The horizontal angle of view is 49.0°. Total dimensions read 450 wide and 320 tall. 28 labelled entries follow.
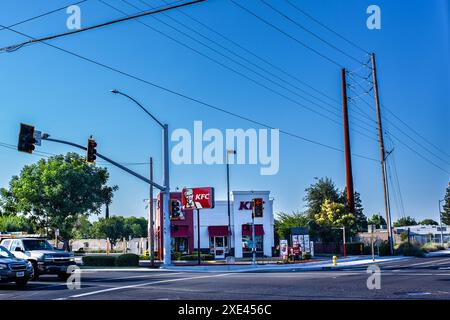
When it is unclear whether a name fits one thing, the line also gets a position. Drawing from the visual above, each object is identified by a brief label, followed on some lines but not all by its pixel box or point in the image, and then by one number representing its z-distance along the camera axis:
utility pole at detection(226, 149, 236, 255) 44.19
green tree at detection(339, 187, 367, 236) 60.81
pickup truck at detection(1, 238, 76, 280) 22.23
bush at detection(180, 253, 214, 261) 46.93
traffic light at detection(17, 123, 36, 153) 23.15
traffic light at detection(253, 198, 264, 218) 33.91
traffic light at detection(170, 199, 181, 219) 34.94
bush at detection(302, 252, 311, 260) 41.50
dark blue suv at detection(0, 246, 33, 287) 18.14
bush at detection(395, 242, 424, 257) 47.16
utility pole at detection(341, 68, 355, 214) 59.16
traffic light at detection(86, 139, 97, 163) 26.59
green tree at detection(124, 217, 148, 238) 122.86
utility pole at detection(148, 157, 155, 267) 39.71
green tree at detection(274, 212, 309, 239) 62.91
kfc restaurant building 54.62
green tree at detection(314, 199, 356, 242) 59.12
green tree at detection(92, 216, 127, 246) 94.44
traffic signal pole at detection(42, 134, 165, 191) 26.33
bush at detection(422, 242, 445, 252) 56.34
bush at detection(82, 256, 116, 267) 38.49
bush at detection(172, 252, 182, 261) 46.78
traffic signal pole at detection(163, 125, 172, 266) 35.72
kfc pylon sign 45.88
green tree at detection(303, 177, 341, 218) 76.31
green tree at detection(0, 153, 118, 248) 50.56
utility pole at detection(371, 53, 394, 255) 47.75
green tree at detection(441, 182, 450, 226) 123.56
